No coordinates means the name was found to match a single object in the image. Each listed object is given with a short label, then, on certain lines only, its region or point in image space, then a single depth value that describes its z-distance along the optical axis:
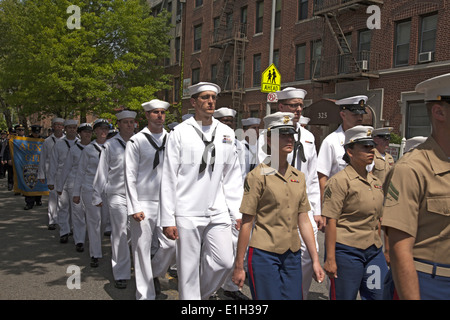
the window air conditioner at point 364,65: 21.75
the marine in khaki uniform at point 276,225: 3.83
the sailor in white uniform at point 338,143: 5.40
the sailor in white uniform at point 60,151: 9.85
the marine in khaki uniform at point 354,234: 4.04
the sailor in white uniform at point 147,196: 5.52
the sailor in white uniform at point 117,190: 6.28
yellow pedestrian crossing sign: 14.91
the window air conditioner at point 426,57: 19.17
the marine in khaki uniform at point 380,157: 5.40
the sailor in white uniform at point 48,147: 10.66
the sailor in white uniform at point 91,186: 7.39
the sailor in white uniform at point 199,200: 4.66
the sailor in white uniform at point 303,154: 5.38
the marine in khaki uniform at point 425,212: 2.31
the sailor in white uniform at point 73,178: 8.36
